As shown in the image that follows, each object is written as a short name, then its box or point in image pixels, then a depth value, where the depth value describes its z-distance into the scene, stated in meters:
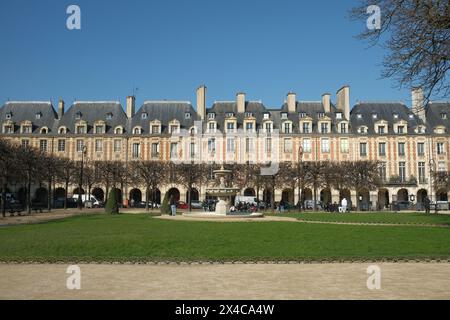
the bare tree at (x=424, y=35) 12.12
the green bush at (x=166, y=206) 29.59
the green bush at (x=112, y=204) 28.92
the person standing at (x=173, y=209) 27.84
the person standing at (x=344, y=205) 37.42
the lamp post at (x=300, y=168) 39.63
